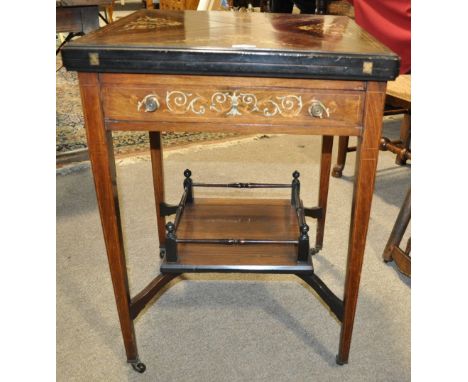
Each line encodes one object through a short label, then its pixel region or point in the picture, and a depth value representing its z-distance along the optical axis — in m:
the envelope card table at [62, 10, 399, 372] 0.76
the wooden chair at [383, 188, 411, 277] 1.43
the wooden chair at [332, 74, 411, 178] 1.63
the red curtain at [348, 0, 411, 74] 1.90
